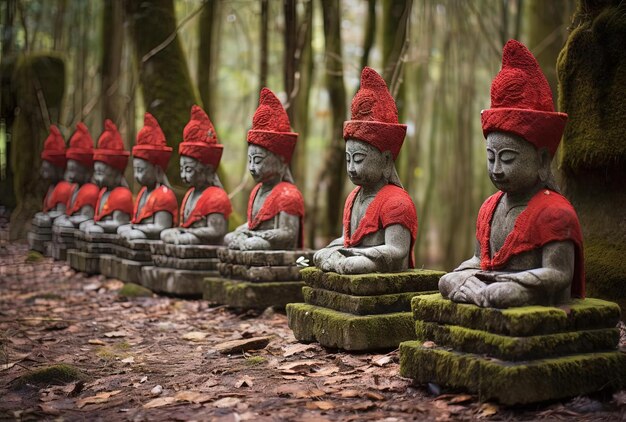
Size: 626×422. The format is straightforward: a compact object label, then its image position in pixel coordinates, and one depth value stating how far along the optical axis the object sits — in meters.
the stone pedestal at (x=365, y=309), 5.61
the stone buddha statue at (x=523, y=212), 4.42
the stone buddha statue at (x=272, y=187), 7.61
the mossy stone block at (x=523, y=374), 4.07
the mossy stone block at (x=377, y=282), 5.65
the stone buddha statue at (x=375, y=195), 5.87
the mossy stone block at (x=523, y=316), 4.16
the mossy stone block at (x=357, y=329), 5.58
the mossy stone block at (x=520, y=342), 4.14
